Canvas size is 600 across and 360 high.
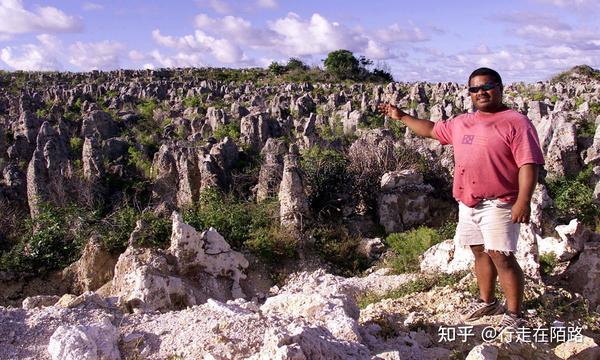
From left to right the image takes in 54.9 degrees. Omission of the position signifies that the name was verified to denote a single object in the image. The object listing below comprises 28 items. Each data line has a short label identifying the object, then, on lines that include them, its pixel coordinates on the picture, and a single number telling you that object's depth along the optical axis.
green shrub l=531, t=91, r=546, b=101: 23.18
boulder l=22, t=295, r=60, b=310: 3.89
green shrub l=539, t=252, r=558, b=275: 4.47
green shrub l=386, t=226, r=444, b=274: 5.84
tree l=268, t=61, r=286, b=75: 50.88
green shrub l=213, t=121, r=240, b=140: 17.67
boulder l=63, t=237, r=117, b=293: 6.12
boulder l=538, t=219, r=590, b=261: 4.48
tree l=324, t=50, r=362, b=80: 47.59
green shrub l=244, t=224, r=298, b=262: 6.59
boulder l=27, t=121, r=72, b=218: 9.80
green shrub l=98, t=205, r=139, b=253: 6.42
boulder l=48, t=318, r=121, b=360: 2.65
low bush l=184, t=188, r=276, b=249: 6.72
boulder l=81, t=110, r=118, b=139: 18.97
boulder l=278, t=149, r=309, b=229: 7.14
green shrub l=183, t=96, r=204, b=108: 27.21
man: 2.94
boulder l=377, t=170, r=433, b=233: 7.70
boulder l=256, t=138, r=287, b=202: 8.41
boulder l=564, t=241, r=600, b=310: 4.34
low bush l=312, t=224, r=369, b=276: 6.76
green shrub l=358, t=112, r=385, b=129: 18.31
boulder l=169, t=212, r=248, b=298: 5.53
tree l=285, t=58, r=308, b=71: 52.00
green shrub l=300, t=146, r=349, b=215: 7.79
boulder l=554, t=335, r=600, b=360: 3.01
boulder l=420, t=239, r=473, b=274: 4.81
